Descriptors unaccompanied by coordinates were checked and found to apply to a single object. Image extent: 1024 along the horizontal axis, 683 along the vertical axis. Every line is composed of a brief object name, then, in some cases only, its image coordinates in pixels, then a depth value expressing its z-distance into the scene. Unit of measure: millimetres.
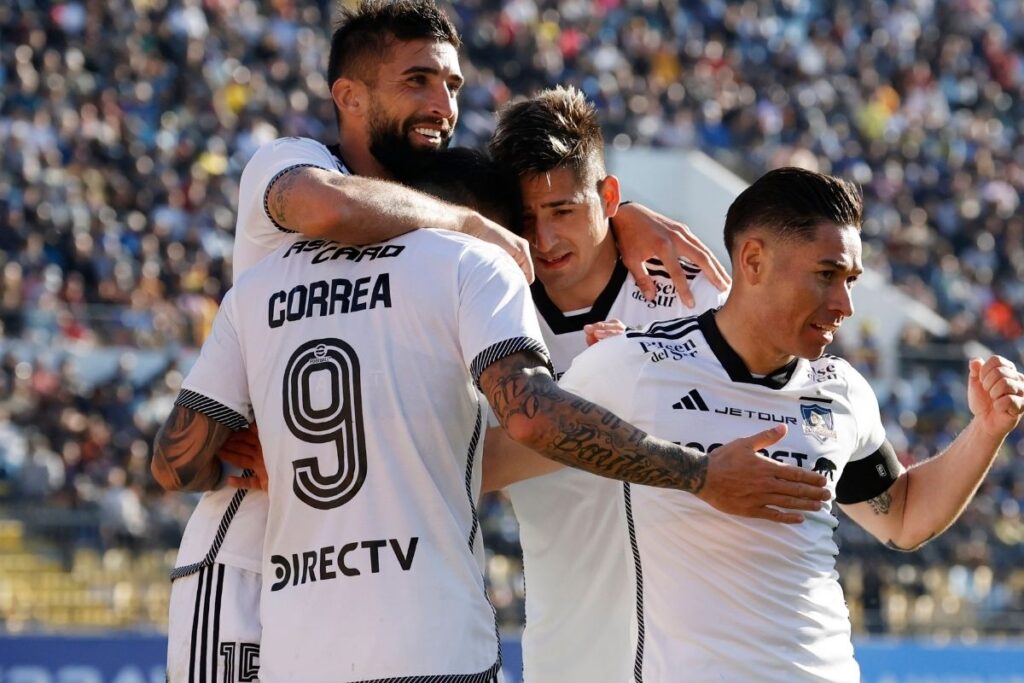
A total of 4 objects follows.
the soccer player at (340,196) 8328
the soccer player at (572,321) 10250
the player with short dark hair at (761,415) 8383
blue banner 20719
